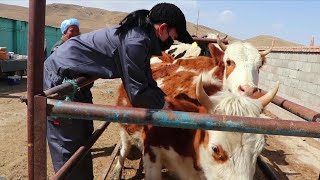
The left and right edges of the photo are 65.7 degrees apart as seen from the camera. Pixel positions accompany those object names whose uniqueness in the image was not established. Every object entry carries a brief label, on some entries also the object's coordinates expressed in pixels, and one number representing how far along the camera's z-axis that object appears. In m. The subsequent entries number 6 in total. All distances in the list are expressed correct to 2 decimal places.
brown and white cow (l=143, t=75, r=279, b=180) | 1.64
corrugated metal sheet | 8.96
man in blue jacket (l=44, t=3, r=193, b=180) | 1.57
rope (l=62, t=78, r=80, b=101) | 1.52
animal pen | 0.94
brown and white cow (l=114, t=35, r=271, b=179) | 2.14
